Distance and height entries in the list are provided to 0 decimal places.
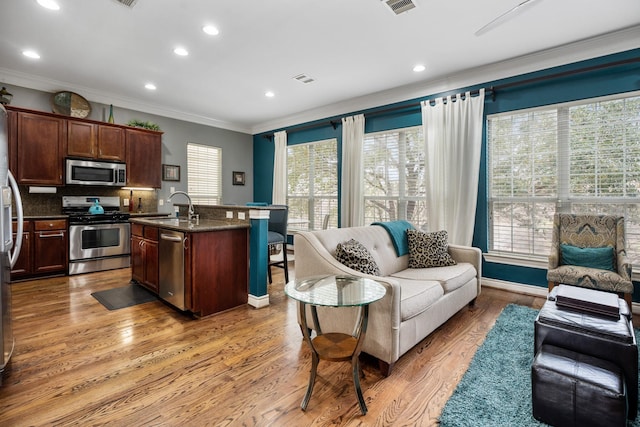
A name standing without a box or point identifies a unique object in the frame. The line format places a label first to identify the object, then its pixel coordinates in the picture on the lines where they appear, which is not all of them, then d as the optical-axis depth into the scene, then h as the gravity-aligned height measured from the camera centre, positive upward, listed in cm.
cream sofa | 200 -61
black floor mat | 337 -101
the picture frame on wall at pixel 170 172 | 588 +72
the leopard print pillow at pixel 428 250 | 318 -41
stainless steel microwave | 462 +59
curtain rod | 319 +154
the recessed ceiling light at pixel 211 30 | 311 +184
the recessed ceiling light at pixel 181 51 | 355 +185
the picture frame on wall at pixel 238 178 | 702 +74
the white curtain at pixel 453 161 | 405 +67
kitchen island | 296 -54
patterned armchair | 281 -39
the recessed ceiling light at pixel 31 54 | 364 +187
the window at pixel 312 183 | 586 +54
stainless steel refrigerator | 186 -21
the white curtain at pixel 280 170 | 655 +86
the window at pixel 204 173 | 633 +78
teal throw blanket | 320 -26
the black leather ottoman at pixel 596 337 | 161 -70
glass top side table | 168 -48
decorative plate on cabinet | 463 +161
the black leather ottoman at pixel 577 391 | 143 -87
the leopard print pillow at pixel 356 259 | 239 -38
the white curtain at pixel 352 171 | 522 +67
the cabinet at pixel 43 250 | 418 -55
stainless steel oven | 456 -41
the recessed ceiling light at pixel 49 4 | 270 +182
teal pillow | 310 -47
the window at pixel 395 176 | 473 +54
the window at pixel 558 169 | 324 +48
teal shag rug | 162 -108
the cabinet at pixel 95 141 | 464 +108
